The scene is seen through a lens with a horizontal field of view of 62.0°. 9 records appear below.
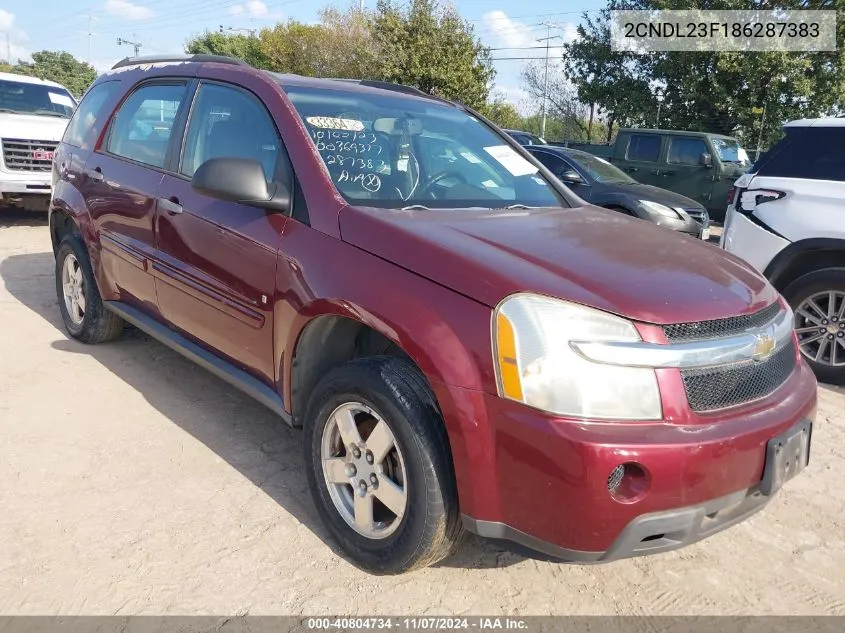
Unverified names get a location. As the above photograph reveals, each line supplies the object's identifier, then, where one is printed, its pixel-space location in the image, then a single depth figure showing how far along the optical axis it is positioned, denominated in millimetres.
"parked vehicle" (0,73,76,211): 9344
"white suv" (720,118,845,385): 4738
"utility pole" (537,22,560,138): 34188
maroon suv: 2031
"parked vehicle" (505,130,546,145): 15802
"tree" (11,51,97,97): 51388
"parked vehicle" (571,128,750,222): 12492
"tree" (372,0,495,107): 25891
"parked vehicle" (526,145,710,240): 8914
